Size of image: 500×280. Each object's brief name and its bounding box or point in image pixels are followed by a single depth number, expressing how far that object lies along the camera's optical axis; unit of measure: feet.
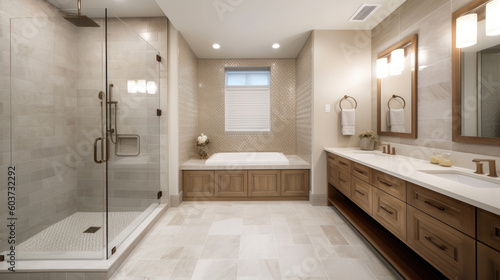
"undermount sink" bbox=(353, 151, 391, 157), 8.37
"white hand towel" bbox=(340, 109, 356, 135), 10.04
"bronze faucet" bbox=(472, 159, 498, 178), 4.84
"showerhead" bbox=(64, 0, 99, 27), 6.48
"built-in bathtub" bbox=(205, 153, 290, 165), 11.38
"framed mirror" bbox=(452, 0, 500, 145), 5.01
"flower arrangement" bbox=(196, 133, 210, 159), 13.07
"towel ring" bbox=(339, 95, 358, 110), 10.35
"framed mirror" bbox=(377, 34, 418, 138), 7.59
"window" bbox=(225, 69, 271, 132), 14.64
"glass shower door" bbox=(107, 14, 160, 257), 7.14
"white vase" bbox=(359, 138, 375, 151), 9.48
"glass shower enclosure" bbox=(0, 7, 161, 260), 6.42
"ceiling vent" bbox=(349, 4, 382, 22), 8.33
